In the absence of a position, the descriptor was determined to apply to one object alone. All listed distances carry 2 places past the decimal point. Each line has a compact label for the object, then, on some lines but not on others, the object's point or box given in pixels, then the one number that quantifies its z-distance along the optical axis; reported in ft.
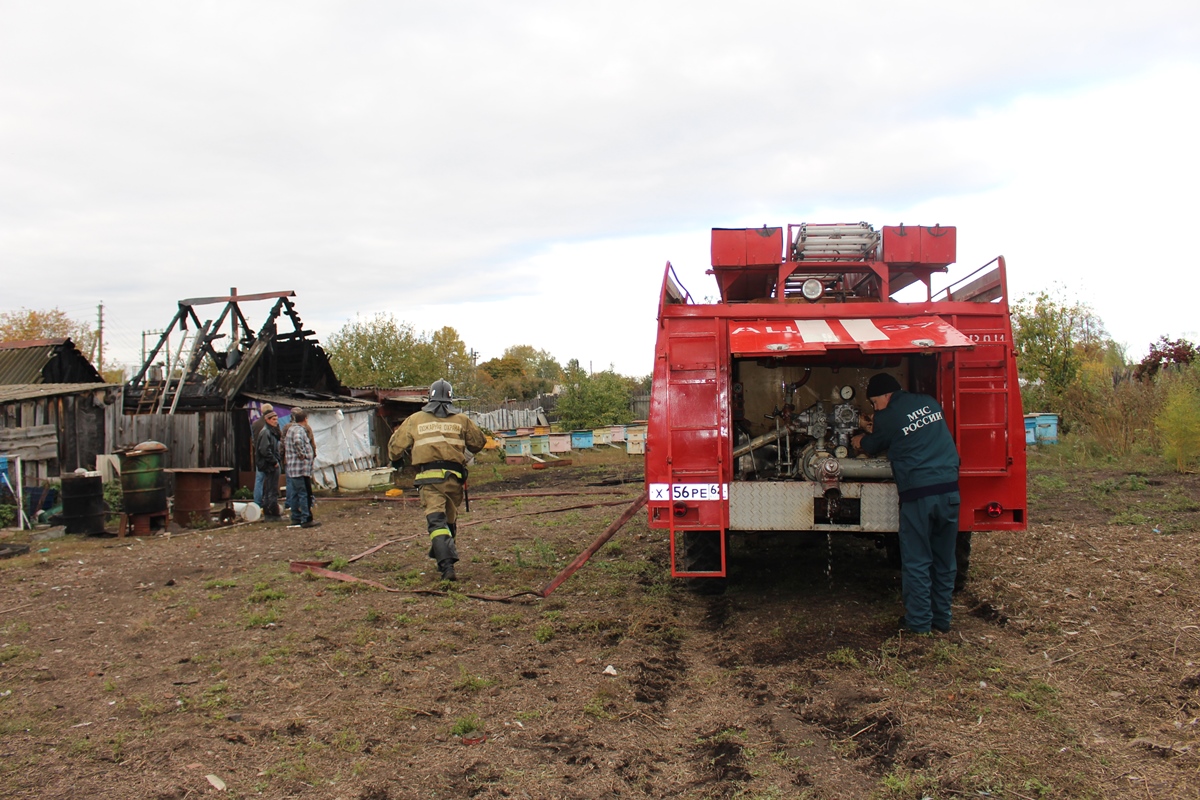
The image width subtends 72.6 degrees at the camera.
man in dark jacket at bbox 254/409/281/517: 41.83
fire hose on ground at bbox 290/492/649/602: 24.02
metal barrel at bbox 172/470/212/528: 41.57
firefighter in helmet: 26.07
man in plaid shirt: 40.68
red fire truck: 20.02
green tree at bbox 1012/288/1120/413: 75.51
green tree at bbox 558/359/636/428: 111.45
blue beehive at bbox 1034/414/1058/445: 66.69
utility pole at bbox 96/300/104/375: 171.34
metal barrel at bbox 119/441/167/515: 38.96
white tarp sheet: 64.64
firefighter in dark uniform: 18.89
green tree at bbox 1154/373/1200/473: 48.37
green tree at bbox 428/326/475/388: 150.09
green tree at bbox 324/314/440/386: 131.85
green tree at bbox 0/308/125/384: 153.38
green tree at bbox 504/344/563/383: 264.42
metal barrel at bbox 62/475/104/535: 39.63
